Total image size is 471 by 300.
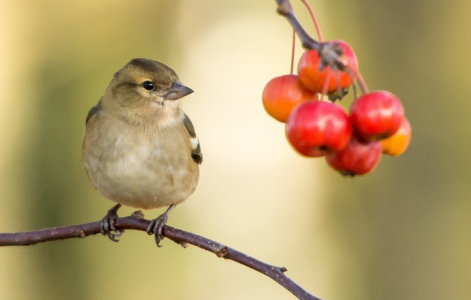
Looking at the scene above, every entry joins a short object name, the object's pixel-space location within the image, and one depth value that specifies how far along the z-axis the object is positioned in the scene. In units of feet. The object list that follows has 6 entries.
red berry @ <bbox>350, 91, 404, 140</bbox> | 13.48
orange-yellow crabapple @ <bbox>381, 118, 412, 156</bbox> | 15.02
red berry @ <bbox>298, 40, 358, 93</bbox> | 14.80
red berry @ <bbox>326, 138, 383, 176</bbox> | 14.14
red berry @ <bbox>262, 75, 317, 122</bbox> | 16.07
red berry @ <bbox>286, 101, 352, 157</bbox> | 13.53
